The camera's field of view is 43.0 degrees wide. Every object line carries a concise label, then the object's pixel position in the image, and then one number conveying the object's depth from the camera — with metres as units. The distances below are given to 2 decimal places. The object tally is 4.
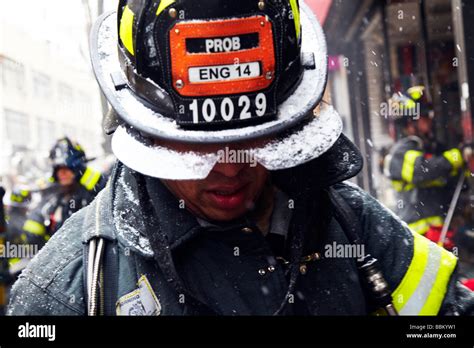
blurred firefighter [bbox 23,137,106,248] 2.91
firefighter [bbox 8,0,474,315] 1.11
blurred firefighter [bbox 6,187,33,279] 2.54
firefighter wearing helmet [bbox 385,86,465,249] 3.98
